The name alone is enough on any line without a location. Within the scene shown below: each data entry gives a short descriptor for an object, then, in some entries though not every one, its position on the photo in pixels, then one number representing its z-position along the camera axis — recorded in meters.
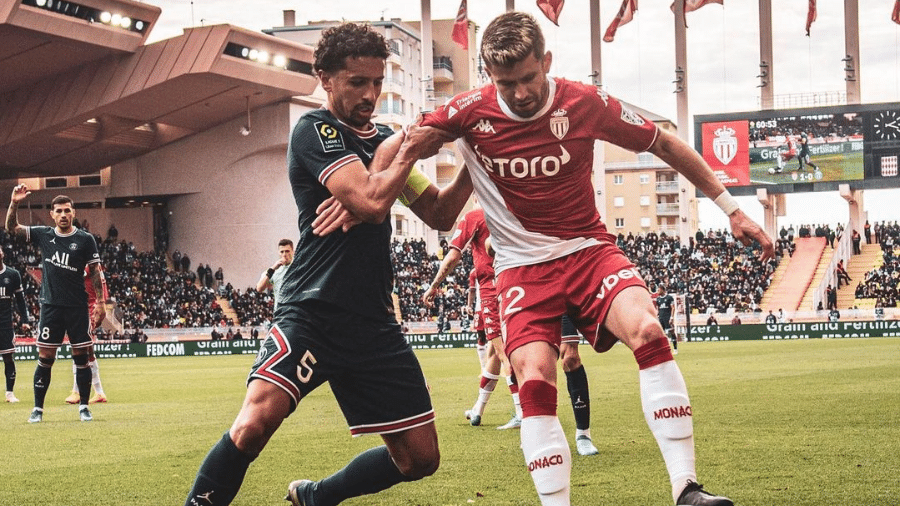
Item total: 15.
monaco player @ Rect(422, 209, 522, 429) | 11.58
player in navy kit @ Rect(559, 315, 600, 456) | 9.00
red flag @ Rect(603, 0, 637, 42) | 49.25
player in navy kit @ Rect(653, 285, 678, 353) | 31.84
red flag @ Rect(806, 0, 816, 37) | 51.38
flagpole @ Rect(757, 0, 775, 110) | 53.50
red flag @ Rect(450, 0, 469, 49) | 50.50
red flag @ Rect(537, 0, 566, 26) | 50.09
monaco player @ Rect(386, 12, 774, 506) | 5.11
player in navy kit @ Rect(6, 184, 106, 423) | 13.79
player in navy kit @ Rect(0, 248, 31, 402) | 17.89
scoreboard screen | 49.91
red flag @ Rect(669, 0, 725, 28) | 47.47
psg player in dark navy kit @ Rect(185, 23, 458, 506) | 5.01
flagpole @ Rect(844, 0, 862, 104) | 52.66
